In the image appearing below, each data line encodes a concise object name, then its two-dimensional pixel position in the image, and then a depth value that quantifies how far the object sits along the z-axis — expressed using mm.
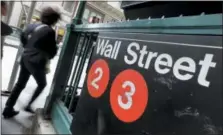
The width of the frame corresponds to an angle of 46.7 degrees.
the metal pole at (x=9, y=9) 4200
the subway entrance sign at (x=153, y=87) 859
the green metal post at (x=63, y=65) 2709
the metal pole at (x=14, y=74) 3986
